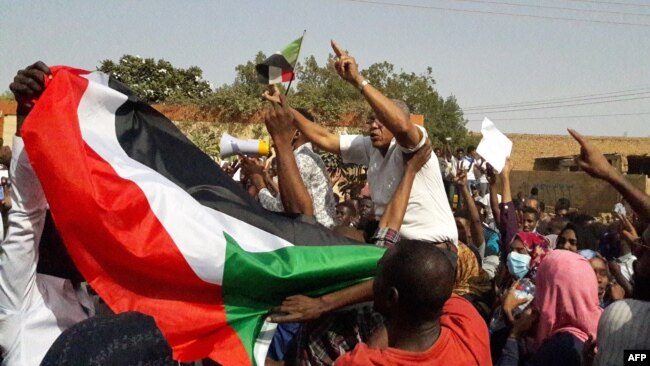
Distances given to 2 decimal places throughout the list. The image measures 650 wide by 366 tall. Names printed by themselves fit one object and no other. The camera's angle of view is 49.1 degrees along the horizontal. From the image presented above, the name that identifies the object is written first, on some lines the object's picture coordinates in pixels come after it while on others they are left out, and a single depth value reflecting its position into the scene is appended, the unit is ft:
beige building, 71.67
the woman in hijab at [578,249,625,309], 15.26
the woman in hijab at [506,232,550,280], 16.14
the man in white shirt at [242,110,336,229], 14.62
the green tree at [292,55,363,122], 58.85
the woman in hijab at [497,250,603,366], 11.33
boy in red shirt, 7.54
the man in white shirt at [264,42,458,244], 11.06
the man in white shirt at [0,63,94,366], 8.50
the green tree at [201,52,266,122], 59.36
